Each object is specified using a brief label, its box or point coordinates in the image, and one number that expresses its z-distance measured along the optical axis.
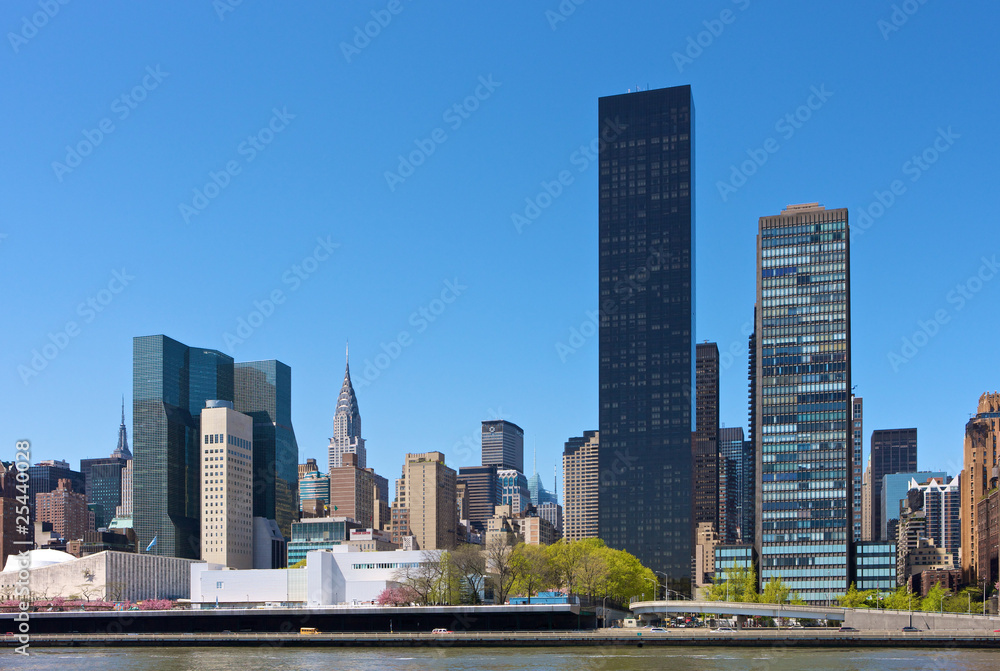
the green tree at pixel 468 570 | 195.25
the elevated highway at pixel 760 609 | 186.01
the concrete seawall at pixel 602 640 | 143.38
